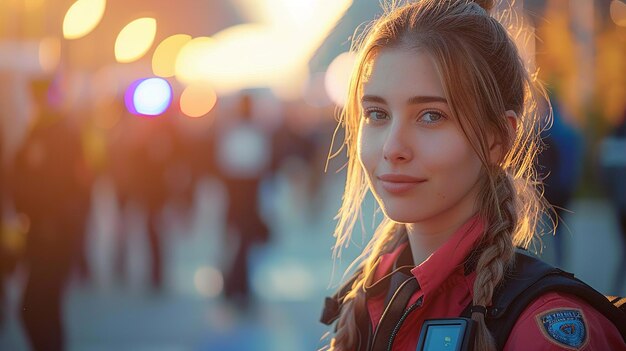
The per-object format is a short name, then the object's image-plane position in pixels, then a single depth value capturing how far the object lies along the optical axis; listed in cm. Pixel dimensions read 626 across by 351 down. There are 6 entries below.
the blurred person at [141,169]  1201
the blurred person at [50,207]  682
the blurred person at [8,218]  930
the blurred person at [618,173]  908
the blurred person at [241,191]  1046
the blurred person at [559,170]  846
